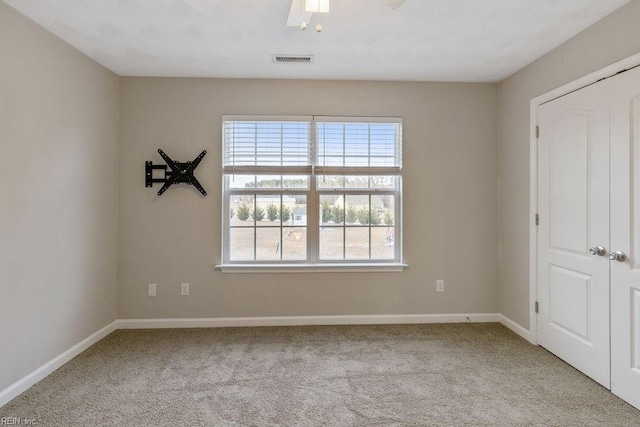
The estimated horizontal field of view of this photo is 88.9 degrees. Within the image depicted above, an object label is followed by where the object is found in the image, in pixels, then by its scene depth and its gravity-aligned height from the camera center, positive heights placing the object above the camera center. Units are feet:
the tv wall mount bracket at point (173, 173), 10.76 +1.35
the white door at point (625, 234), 6.76 -0.38
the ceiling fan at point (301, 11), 5.47 +3.78
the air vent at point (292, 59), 9.39 +4.55
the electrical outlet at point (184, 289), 10.96 -2.53
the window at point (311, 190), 11.17 +0.83
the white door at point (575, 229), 7.49 -0.34
